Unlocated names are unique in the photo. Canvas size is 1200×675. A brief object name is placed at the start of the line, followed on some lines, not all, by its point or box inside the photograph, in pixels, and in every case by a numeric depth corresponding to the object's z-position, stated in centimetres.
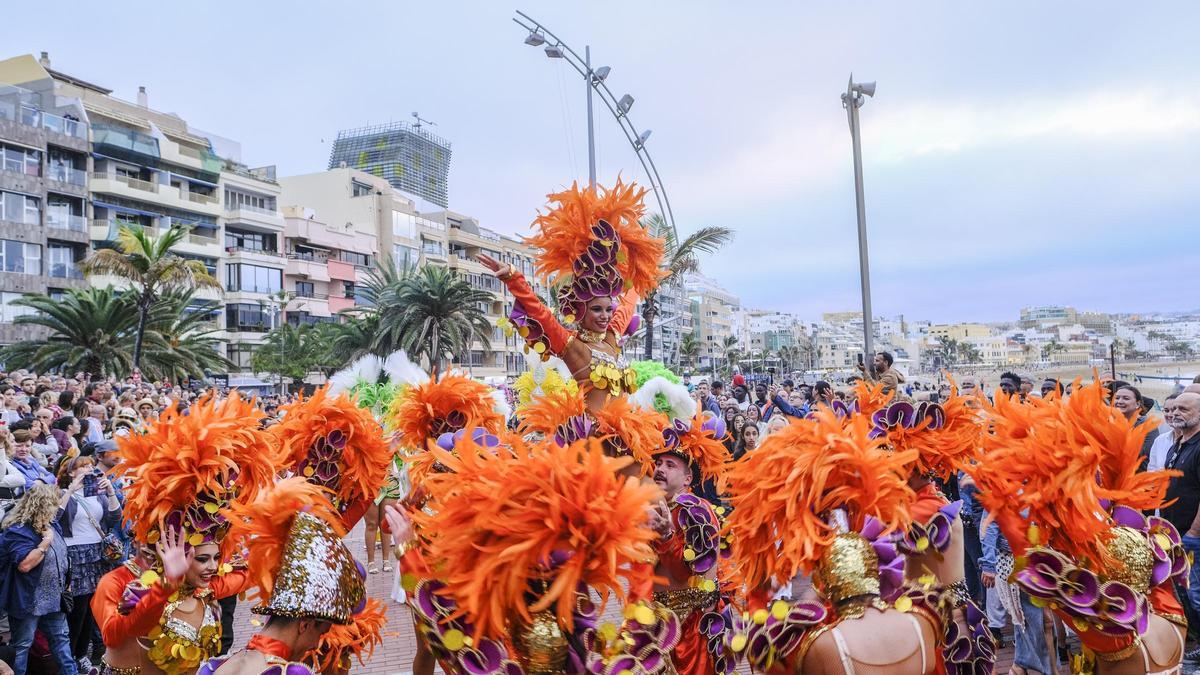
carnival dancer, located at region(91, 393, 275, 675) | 304
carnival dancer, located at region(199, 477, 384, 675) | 243
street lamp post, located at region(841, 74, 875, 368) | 959
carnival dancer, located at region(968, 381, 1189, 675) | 260
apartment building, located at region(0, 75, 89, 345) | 3067
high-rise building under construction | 11906
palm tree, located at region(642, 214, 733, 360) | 1741
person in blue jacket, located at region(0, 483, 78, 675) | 533
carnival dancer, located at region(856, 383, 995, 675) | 296
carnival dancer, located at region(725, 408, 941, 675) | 244
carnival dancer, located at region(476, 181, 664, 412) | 426
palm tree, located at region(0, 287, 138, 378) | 2484
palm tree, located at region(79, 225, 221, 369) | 2353
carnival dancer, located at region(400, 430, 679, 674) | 212
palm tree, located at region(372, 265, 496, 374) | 2923
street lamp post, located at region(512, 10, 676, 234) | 1359
